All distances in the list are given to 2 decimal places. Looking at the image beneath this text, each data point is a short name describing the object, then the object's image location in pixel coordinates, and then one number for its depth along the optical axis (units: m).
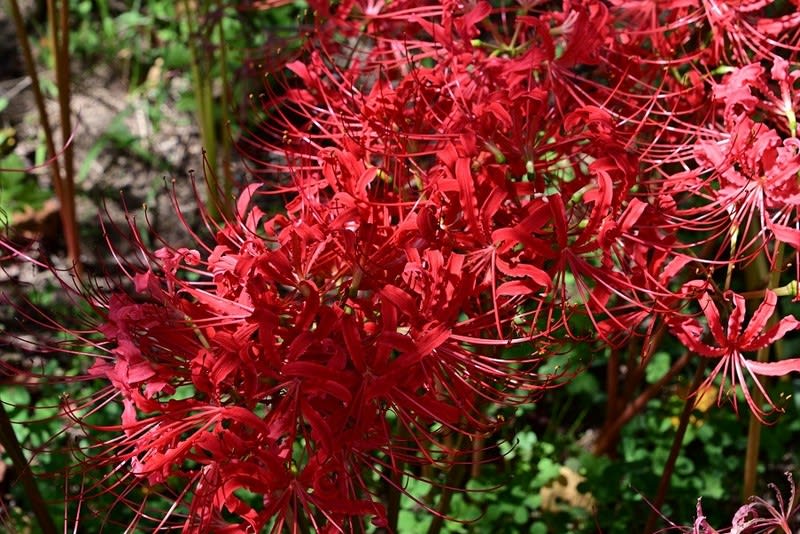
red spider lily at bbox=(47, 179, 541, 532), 0.88
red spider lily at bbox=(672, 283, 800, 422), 1.00
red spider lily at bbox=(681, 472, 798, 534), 0.90
